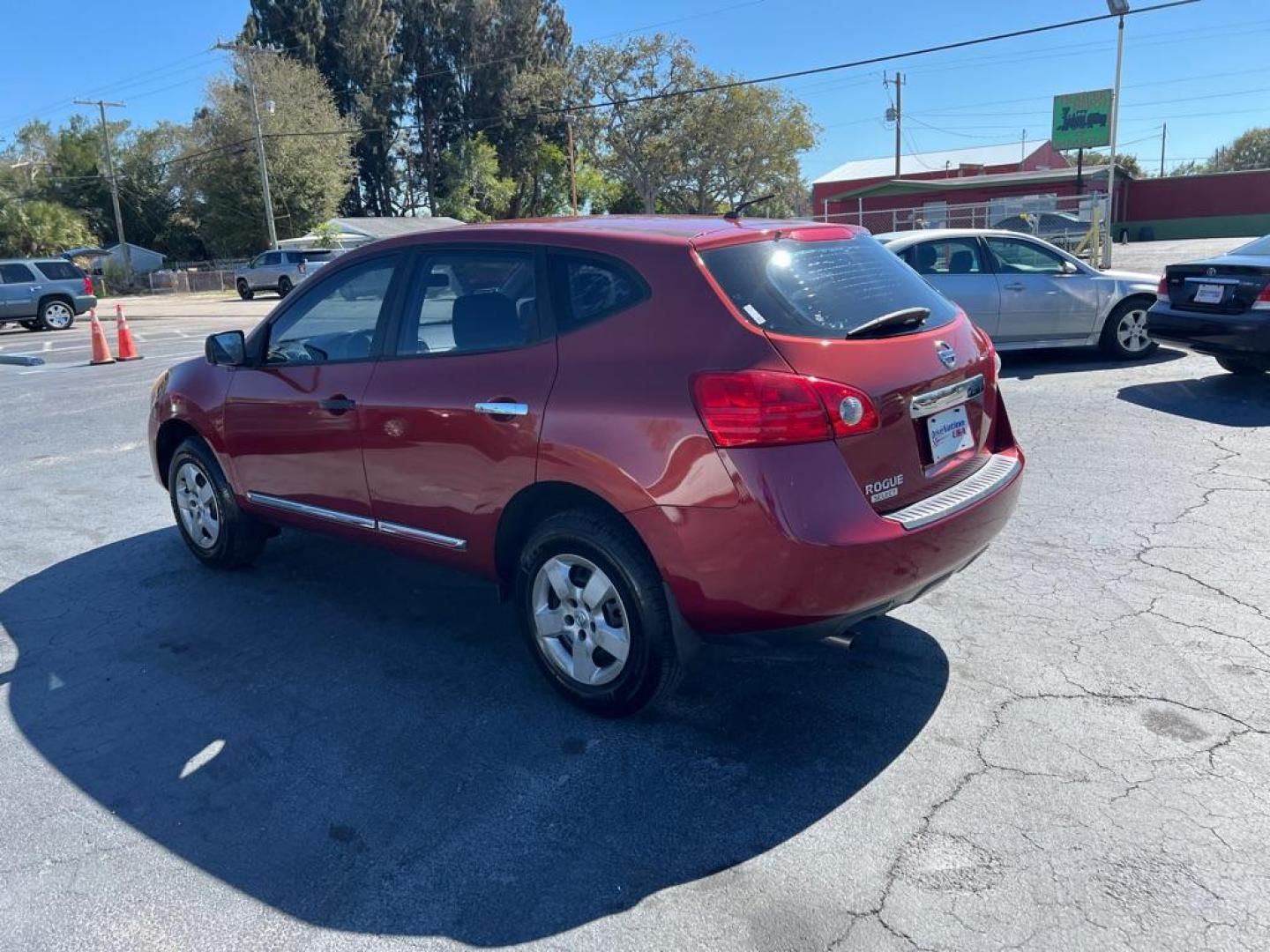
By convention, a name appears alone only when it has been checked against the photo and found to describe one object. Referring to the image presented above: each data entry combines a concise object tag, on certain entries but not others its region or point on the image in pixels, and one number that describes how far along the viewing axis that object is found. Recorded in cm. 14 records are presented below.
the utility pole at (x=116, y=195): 5116
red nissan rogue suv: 307
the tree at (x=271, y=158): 4922
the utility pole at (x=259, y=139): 4000
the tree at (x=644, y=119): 5591
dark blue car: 830
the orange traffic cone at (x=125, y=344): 1597
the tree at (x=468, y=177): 6169
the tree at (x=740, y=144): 5681
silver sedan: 1017
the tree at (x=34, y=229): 4862
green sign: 4903
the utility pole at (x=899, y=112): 5656
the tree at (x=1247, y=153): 9244
